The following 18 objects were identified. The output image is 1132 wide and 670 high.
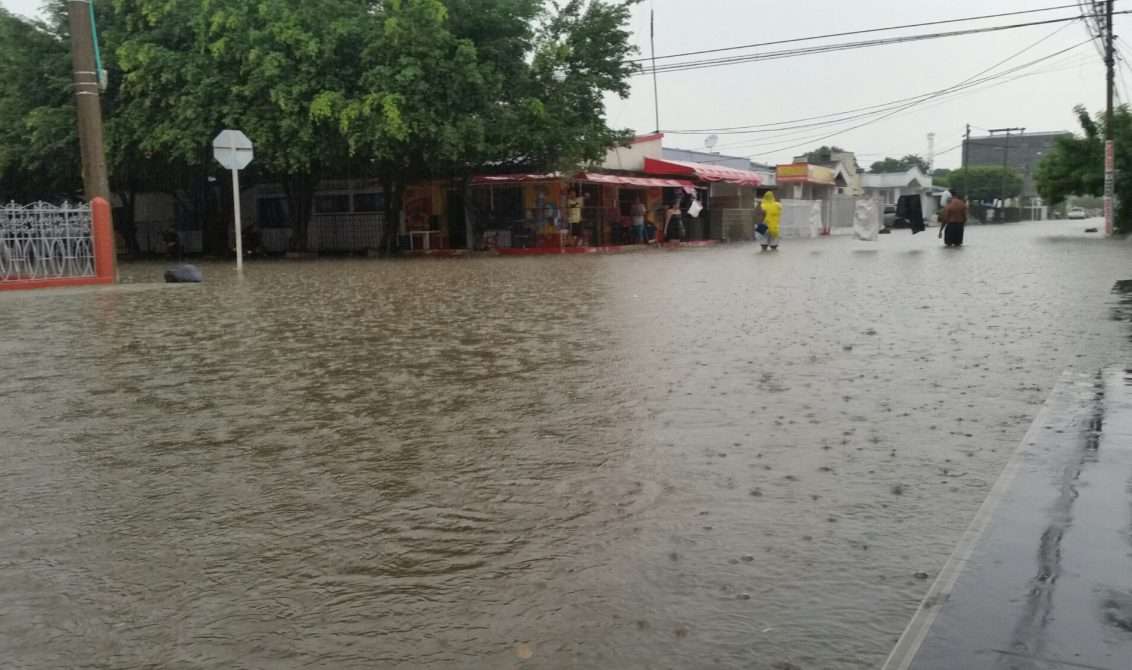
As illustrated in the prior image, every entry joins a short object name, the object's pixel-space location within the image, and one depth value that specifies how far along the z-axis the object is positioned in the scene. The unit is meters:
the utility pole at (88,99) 17.19
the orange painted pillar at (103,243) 17.95
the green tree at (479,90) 25.23
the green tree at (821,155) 68.19
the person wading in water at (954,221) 28.05
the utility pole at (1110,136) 34.03
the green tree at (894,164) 119.68
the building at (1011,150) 126.75
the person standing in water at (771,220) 28.87
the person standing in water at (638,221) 35.62
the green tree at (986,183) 97.69
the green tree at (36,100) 28.22
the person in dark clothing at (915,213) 37.09
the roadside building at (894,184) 77.88
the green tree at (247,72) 25.45
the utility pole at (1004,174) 91.81
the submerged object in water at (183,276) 18.59
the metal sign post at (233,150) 20.48
